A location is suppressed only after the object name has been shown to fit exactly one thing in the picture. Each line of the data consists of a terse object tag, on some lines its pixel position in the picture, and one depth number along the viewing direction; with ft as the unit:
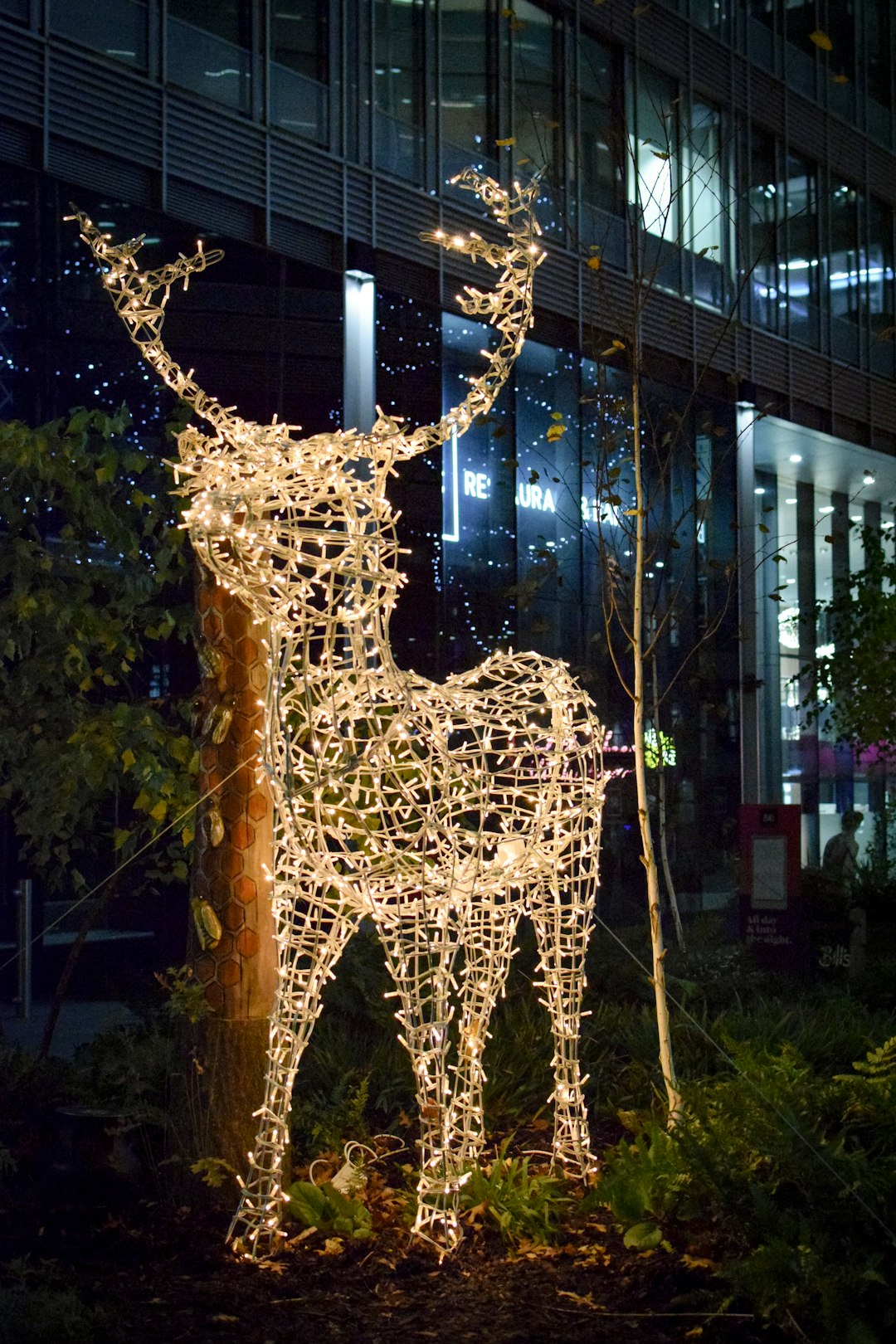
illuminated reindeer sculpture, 13.30
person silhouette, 39.70
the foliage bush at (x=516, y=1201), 15.06
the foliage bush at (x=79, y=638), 19.52
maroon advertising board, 30.99
